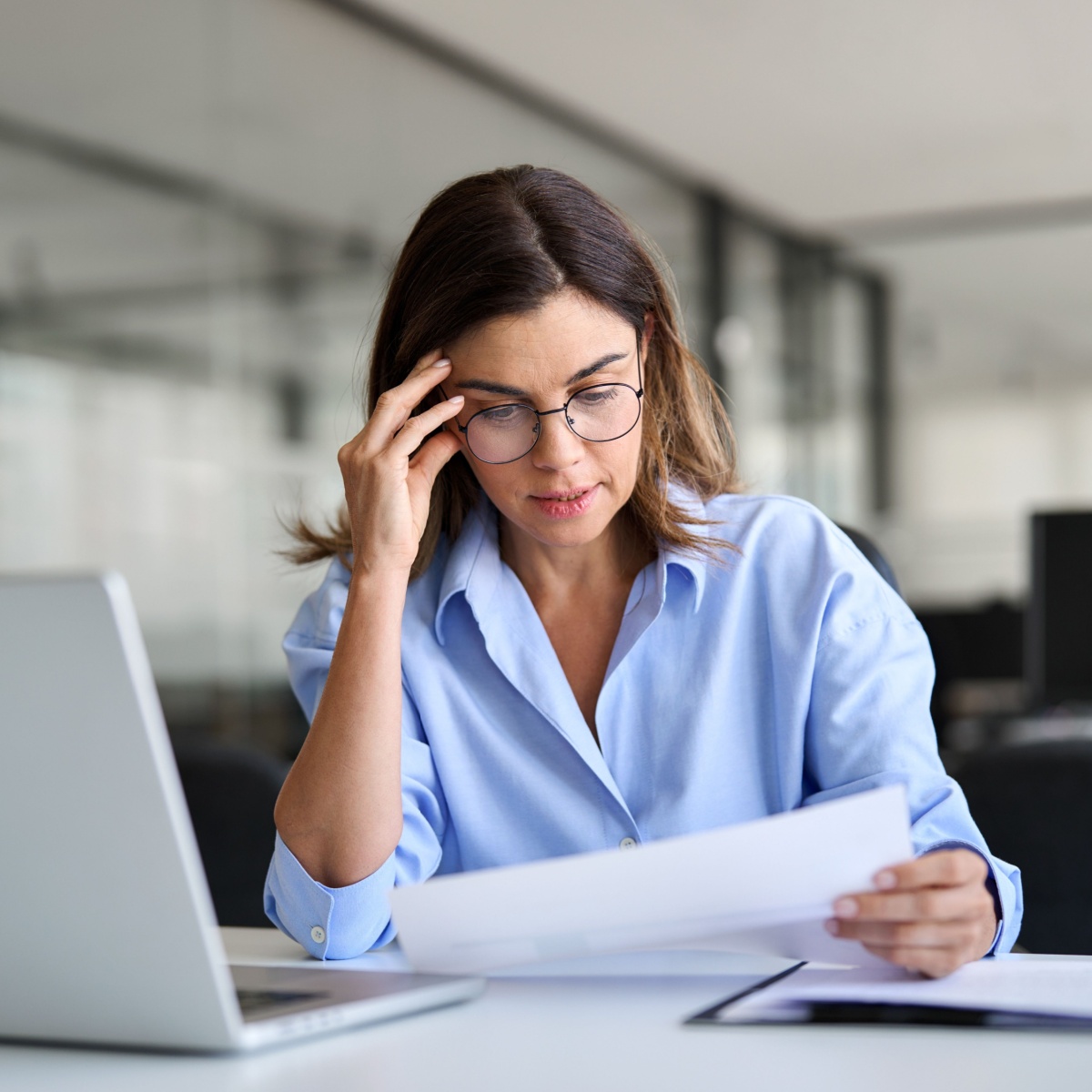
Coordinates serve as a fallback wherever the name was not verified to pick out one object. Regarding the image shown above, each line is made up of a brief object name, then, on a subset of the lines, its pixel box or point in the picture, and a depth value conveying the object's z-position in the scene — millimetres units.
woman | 1193
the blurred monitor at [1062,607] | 2830
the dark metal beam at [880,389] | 7375
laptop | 694
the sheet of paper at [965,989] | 829
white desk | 704
